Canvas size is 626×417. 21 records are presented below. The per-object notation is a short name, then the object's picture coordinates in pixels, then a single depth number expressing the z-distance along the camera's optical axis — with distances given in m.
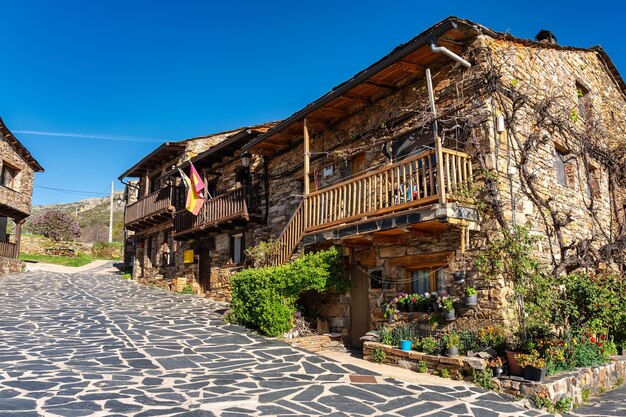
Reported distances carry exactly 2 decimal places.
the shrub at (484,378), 6.90
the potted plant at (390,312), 9.12
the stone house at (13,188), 22.11
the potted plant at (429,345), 8.00
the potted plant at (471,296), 7.82
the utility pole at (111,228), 41.93
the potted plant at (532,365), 6.46
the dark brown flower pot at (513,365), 6.82
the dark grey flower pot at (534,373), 6.45
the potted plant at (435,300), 8.17
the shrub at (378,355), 8.60
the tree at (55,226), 32.94
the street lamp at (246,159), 14.48
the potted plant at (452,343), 7.63
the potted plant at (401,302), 8.91
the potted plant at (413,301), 8.69
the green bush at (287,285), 10.05
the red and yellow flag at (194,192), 15.84
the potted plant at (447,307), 7.97
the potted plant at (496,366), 7.02
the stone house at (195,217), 15.26
